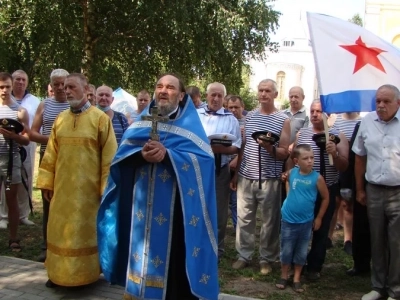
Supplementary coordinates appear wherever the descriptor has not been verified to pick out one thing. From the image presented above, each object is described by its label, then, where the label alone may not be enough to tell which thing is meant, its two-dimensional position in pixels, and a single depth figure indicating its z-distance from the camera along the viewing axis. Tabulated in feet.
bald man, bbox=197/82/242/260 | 19.42
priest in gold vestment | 15.69
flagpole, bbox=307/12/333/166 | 16.76
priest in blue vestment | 12.88
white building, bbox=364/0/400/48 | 88.43
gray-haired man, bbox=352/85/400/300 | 15.66
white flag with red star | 17.16
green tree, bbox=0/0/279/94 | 59.47
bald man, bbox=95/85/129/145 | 19.22
